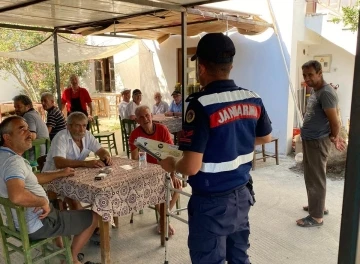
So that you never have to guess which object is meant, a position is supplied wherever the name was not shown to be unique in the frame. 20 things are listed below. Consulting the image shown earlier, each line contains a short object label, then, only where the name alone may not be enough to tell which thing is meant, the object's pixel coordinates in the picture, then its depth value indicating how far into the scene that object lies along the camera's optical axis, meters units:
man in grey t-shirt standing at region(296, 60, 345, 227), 3.05
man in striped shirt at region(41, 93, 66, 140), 4.41
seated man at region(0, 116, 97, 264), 1.96
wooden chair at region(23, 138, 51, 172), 3.60
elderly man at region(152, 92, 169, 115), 7.11
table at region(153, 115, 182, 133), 5.77
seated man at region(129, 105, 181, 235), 3.26
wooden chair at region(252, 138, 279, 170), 5.41
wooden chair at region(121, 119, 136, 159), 5.70
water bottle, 2.82
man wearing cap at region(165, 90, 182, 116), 6.68
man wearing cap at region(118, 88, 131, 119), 6.40
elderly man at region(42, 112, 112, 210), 2.80
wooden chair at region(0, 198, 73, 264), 2.03
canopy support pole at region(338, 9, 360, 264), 1.05
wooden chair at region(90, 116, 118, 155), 5.88
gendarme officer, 1.53
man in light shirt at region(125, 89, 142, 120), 6.30
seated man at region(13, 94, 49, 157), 3.78
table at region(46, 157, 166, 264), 2.32
